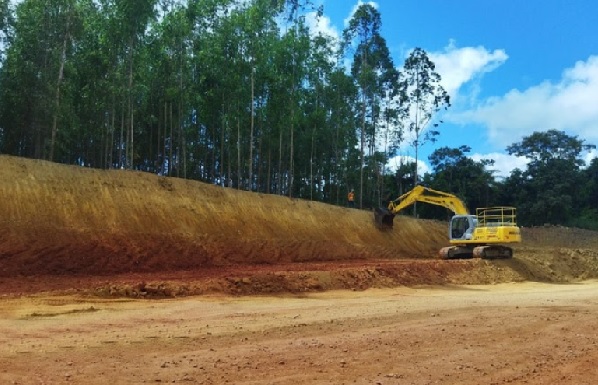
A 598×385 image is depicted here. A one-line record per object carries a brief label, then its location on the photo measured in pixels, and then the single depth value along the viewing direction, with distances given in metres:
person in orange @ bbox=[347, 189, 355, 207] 47.64
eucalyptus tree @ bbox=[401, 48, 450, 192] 45.19
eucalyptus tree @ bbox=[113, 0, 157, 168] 24.38
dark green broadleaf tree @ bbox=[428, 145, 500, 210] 60.62
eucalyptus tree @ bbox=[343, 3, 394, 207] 42.09
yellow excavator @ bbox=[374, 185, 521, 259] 25.55
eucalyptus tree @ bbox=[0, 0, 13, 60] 24.11
